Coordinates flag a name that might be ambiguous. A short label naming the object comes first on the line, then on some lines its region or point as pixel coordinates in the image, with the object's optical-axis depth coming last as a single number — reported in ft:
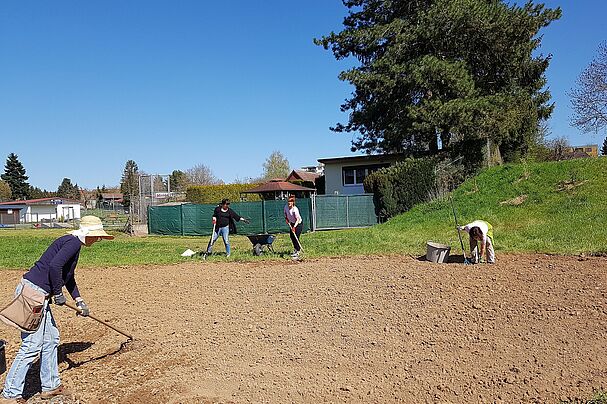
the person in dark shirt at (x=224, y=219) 44.57
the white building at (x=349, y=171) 110.83
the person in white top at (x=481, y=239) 34.42
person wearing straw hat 15.17
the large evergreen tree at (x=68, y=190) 347.65
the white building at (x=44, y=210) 204.13
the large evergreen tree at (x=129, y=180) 212.27
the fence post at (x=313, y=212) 84.13
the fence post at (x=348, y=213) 86.69
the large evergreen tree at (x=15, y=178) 291.38
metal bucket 36.63
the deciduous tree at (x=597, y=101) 87.20
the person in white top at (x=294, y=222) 42.63
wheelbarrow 45.21
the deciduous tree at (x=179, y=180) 217.23
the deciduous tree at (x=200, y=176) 265.54
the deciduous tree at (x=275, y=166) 251.39
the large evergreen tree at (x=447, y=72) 75.82
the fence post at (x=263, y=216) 85.35
